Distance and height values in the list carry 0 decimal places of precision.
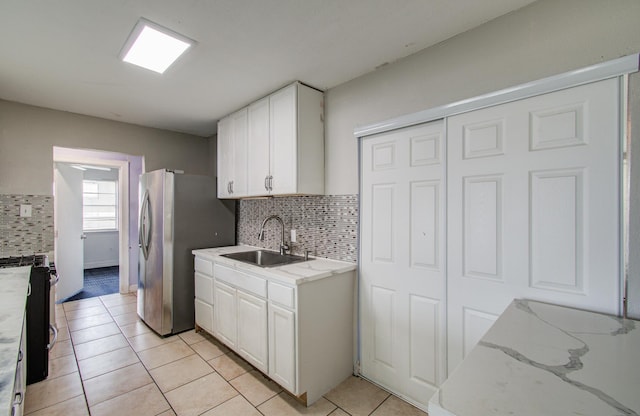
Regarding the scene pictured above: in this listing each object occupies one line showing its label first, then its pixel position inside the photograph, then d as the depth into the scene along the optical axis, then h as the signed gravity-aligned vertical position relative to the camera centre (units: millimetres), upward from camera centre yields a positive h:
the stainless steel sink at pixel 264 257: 2784 -520
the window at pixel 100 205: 6215 +9
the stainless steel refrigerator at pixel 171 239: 2990 -364
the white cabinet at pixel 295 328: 1933 -899
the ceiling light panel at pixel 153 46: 1716 +1025
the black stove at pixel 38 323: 2137 -868
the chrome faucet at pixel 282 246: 2822 -395
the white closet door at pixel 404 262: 1843 -388
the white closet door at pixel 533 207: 1286 -11
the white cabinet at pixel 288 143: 2389 +541
